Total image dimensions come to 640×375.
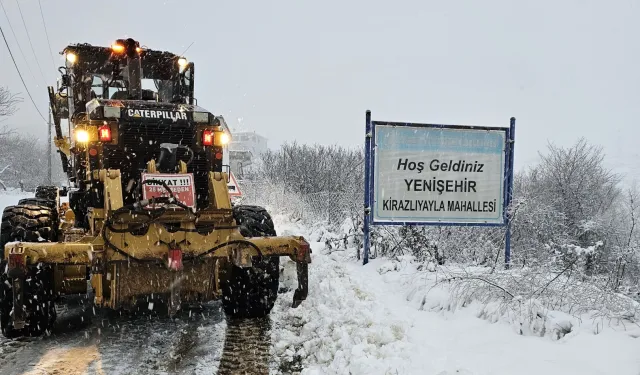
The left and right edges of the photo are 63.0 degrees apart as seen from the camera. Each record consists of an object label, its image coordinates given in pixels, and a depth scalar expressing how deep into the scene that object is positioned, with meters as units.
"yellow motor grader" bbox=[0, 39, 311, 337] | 4.71
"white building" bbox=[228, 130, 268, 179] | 22.59
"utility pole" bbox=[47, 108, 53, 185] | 37.50
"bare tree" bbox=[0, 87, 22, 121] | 33.97
